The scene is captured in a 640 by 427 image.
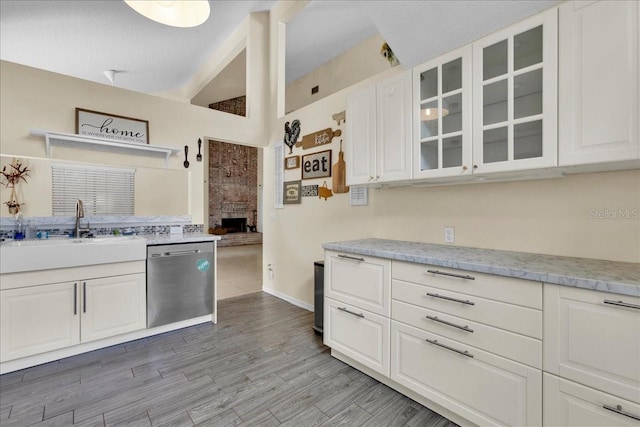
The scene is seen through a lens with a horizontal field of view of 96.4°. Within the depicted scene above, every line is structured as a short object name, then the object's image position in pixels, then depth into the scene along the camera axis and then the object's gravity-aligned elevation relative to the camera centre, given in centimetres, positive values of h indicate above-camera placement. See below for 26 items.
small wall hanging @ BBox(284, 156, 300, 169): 370 +66
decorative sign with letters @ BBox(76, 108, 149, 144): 282 +88
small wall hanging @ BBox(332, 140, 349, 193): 306 +40
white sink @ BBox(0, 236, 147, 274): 209 -33
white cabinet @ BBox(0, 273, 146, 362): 210 -82
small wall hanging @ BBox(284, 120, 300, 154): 370 +104
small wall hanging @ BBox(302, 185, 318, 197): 344 +27
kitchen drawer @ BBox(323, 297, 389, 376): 196 -91
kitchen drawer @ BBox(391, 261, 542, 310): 134 -38
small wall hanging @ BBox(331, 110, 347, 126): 304 +103
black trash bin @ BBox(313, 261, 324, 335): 281 -84
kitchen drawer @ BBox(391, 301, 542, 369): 134 -64
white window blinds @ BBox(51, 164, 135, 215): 277 +23
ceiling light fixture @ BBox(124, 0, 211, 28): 186 +136
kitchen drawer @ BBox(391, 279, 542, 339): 133 -51
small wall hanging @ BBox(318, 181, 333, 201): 327 +24
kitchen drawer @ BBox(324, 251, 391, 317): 195 -51
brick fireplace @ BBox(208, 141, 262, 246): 897 +70
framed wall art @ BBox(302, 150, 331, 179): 326 +56
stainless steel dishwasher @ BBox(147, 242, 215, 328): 269 -69
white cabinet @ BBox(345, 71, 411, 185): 211 +64
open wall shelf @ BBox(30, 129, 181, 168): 265 +69
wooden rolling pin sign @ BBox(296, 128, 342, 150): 321 +87
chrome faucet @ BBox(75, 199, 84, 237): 277 -2
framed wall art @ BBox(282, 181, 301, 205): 369 +27
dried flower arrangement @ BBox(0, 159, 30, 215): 252 +30
